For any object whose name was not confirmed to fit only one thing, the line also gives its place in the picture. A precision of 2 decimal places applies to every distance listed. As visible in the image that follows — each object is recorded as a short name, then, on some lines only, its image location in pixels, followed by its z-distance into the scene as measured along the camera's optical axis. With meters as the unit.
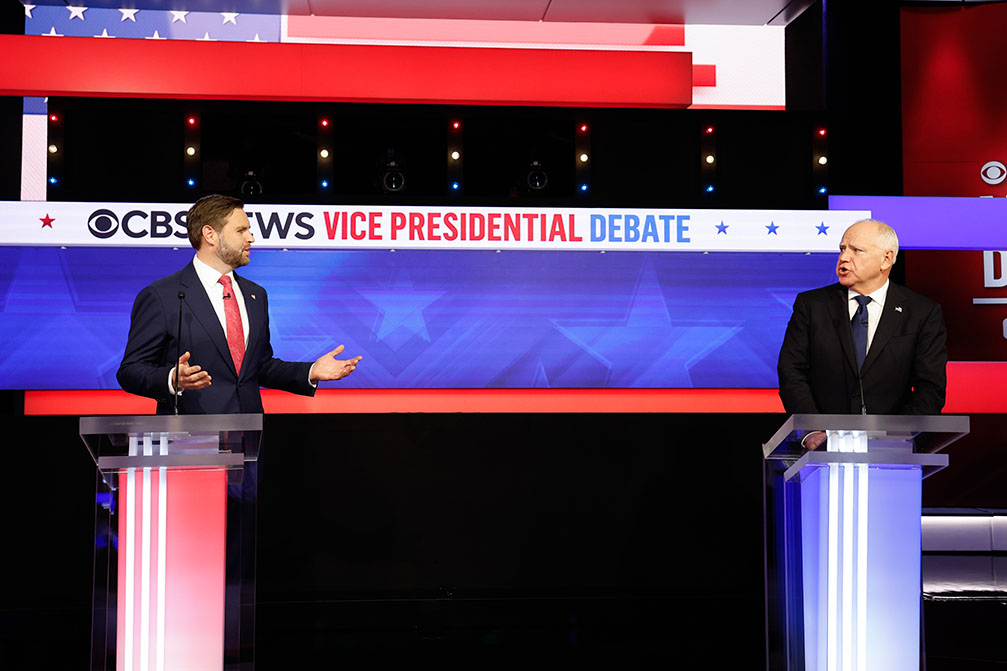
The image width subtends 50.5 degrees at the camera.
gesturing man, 2.85
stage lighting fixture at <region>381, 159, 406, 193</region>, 5.03
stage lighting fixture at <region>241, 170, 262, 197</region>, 4.96
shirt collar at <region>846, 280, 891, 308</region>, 3.14
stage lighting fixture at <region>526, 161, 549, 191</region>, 5.14
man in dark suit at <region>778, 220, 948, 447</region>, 3.09
